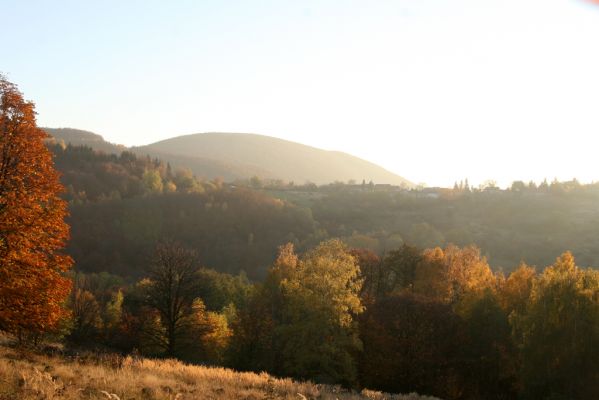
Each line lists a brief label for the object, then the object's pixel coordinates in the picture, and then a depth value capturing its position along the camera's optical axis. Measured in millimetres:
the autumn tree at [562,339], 41156
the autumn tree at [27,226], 22109
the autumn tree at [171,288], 46531
